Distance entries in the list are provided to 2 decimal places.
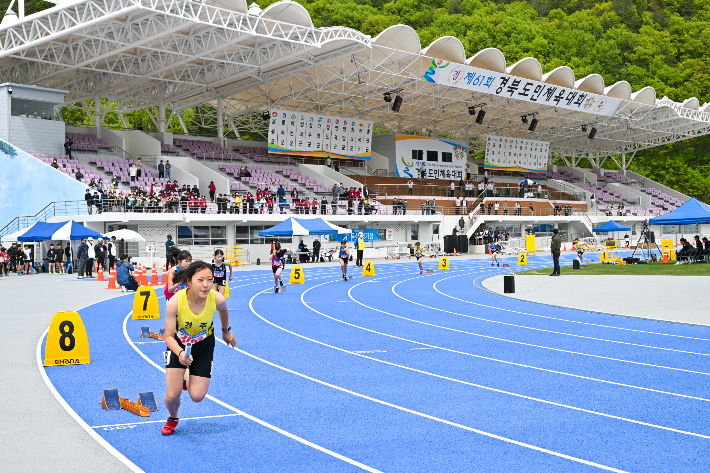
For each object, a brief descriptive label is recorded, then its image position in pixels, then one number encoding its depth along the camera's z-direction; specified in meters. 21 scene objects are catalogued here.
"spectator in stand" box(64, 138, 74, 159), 38.62
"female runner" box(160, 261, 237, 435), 5.95
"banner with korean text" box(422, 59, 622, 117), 46.31
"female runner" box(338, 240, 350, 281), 26.45
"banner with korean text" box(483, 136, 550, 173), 63.09
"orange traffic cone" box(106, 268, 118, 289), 23.14
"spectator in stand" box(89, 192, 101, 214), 33.22
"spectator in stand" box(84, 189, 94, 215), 33.19
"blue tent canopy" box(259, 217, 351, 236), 33.66
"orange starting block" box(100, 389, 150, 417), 7.04
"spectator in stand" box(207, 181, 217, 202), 39.81
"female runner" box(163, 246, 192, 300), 10.64
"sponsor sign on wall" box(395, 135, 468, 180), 57.88
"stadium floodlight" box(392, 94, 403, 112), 47.69
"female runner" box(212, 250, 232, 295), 13.68
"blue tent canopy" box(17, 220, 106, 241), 28.59
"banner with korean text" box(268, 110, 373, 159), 49.19
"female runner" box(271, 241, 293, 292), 20.84
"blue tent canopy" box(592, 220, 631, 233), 48.59
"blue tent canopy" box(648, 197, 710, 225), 32.28
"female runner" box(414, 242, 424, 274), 29.73
